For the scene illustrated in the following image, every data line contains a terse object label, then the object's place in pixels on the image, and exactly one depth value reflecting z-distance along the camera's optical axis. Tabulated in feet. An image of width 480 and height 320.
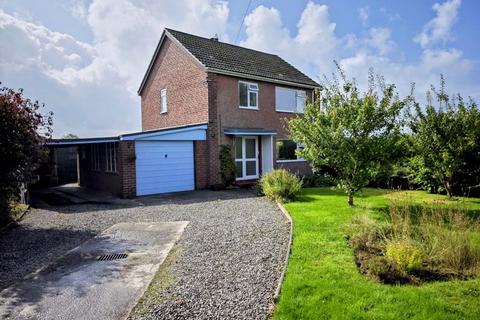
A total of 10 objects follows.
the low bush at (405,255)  15.61
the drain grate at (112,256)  19.46
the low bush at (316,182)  53.34
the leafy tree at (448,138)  37.93
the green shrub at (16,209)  31.20
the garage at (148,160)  42.80
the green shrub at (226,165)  51.62
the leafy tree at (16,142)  26.22
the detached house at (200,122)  45.62
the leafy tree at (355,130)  29.78
